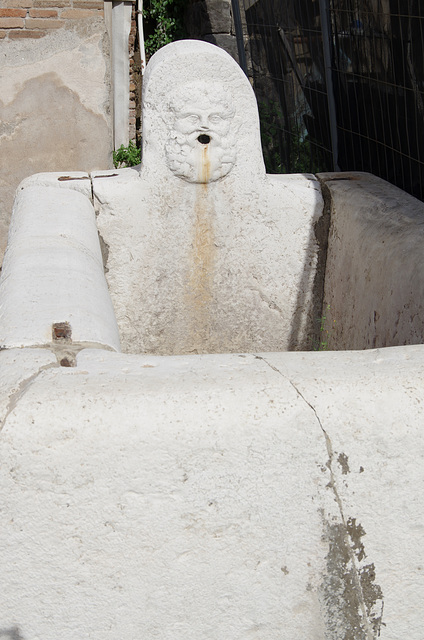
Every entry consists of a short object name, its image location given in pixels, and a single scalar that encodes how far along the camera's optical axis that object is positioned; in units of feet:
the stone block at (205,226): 8.42
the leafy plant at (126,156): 16.71
